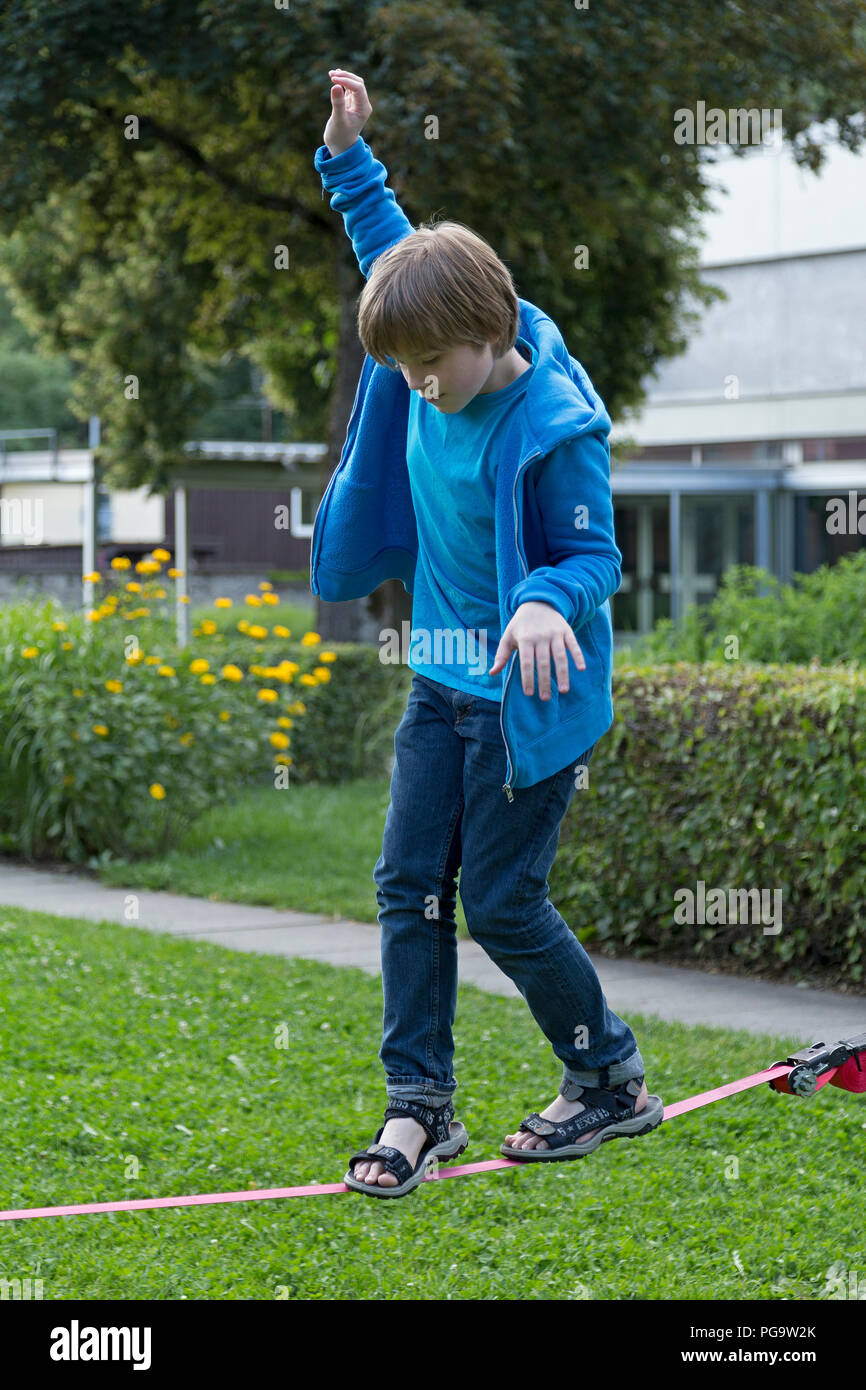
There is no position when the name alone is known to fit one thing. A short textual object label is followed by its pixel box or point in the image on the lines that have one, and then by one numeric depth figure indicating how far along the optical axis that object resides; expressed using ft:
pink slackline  9.43
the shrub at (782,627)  28.63
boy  9.39
